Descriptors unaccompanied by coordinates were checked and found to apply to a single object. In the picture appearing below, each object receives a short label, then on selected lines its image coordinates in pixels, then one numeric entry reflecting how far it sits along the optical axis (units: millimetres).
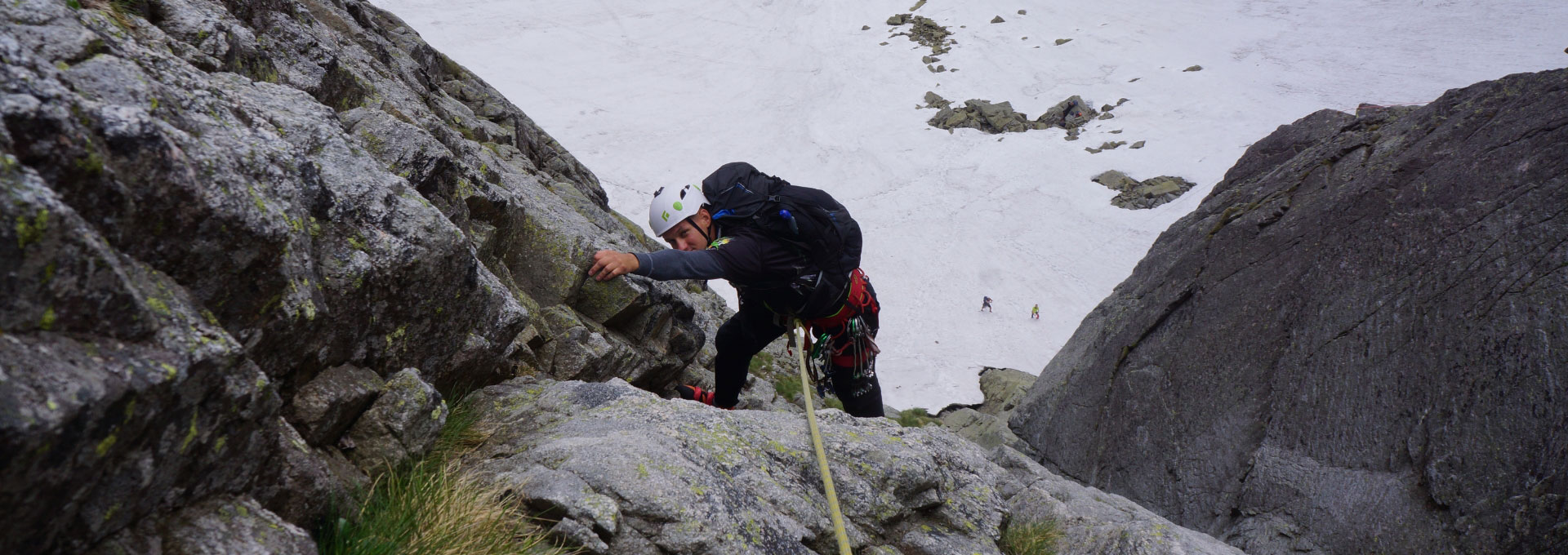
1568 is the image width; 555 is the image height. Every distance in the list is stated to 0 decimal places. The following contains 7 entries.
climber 5953
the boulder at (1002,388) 22658
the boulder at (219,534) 2297
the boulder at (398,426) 3785
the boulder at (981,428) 15130
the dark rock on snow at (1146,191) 47875
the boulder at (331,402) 3516
